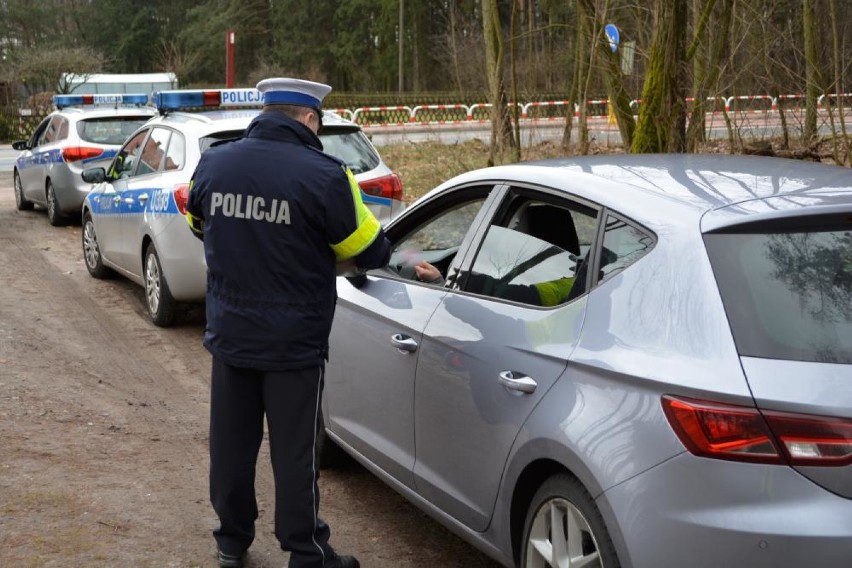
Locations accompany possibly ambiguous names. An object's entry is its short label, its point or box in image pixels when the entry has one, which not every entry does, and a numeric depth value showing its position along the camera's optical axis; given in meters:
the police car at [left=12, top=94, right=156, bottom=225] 13.82
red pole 20.16
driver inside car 3.66
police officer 3.71
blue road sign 11.02
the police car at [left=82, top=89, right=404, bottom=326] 8.23
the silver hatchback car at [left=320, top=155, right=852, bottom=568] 2.69
